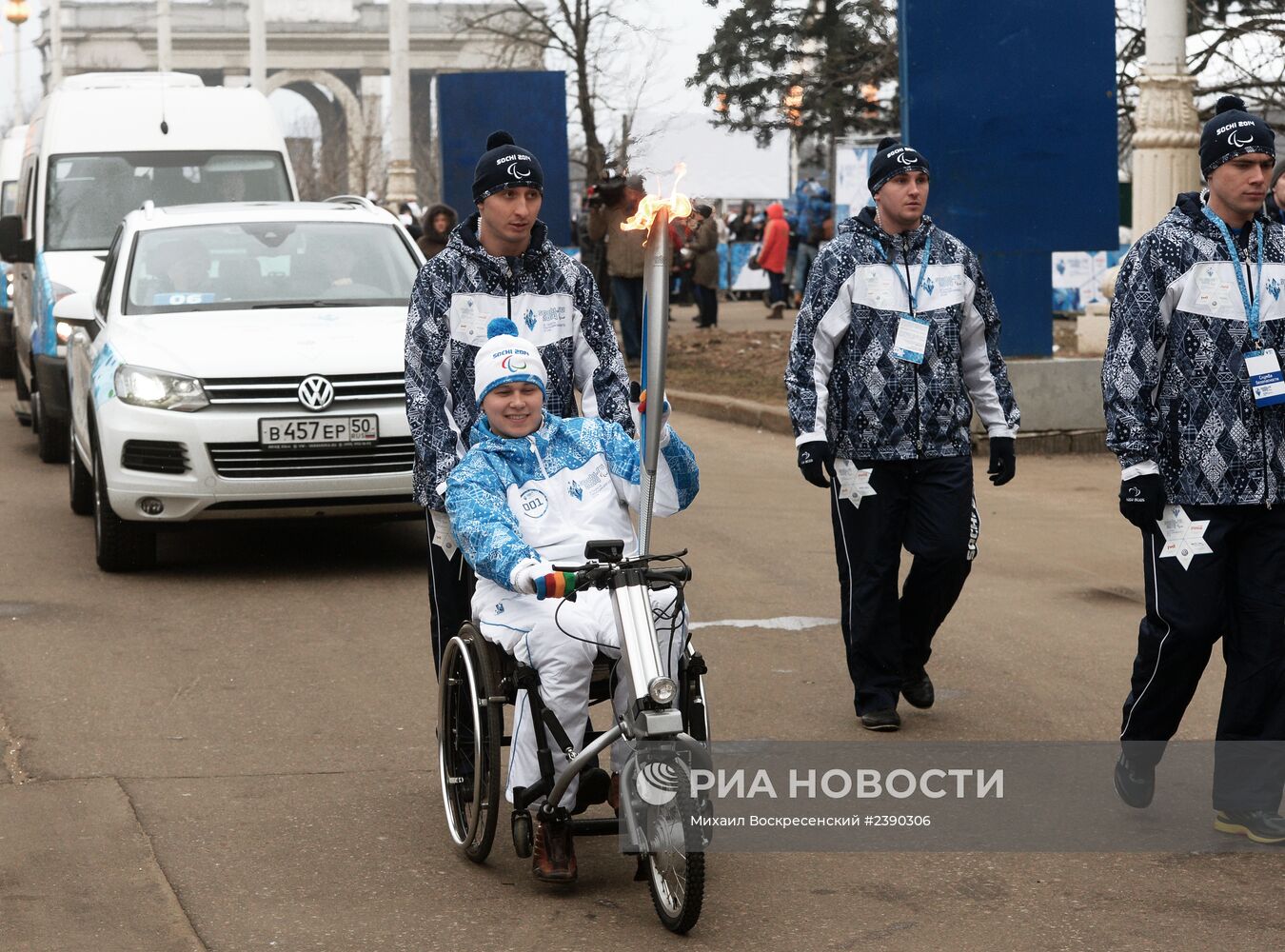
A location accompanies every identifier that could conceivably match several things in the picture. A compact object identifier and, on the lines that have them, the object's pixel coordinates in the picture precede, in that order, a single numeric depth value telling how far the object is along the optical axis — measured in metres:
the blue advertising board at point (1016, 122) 13.85
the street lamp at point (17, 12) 37.38
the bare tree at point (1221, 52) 21.27
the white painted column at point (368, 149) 49.03
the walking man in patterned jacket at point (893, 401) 6.57
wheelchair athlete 4.84
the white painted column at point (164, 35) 49.84
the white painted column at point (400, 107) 33.81
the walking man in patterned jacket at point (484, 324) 5.69
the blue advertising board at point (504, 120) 22.19
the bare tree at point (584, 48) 25.22
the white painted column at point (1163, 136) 17.02
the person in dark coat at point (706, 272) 25.22
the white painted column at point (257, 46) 43.38
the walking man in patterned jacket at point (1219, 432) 5.37
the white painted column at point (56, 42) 55.97
